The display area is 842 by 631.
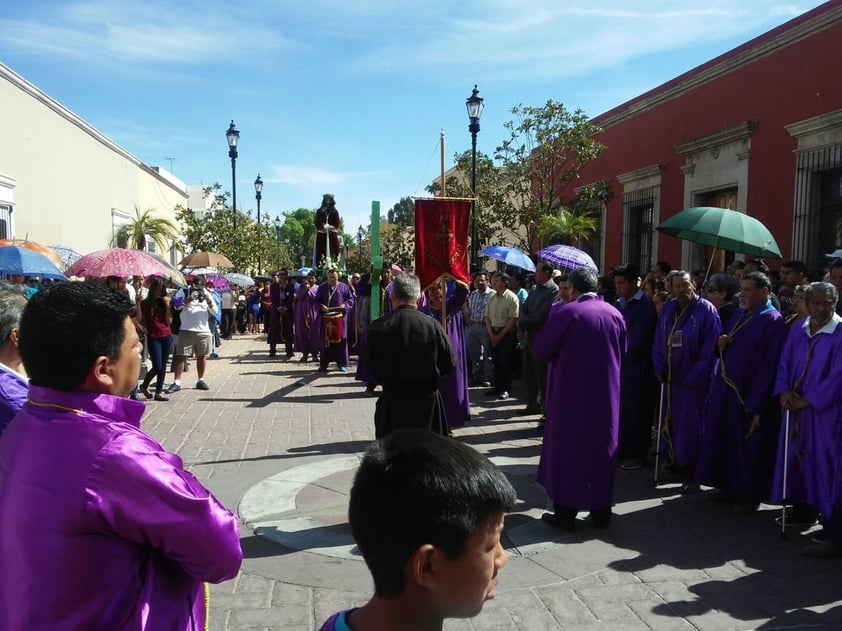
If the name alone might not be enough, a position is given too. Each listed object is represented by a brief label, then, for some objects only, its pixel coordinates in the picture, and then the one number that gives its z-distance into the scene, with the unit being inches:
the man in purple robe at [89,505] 60.5
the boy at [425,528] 50.1
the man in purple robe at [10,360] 95.8
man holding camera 424.8
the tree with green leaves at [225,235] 1131.9
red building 437.1
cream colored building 606.5
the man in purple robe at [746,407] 211.2
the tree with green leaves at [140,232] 925.2
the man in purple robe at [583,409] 193.0
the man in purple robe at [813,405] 186.1
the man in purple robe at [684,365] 238.7
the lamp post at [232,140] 918.4
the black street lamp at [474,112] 610.5
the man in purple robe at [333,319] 512.6
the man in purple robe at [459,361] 297.4
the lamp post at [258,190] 1304.6
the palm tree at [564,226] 623.5
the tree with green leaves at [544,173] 661.9
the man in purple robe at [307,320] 578.6
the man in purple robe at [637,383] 269.1
